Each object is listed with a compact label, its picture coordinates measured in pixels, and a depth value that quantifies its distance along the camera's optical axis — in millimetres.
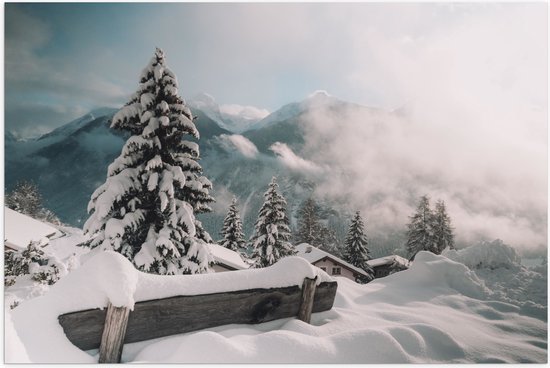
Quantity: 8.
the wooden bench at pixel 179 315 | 2289
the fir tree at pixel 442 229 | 23797
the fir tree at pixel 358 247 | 27703
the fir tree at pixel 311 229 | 31562
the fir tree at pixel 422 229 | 24609
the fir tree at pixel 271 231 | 18438
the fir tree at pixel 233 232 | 25406
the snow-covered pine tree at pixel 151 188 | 6410
